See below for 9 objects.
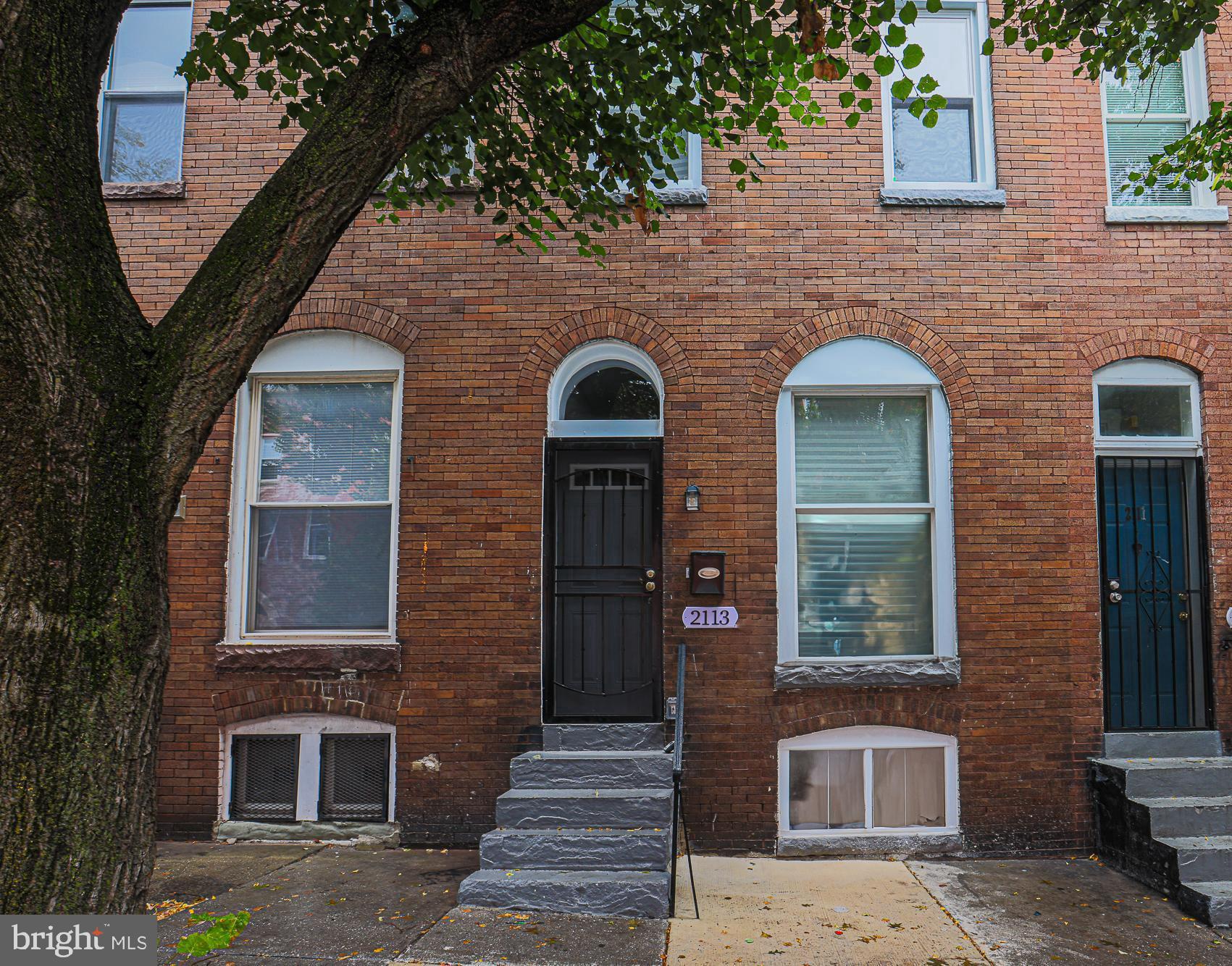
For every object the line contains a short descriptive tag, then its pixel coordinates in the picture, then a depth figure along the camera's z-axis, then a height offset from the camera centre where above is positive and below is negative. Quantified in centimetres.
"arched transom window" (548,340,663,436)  705 +142
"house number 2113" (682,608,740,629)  670 -30
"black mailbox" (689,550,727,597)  670 +4
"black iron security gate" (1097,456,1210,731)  696 -8
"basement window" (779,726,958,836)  669 -147
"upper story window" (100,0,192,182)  749 +389
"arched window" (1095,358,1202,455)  709 +137
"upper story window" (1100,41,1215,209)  740 +373
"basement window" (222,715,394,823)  675 -147
